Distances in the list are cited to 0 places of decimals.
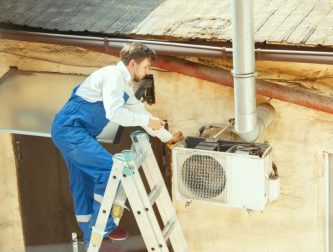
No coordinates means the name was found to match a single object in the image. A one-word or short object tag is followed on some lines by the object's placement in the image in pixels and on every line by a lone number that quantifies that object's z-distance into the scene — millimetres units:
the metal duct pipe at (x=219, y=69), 7622
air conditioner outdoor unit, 7767
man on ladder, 7217
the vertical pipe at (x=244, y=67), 7166
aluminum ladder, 6909
